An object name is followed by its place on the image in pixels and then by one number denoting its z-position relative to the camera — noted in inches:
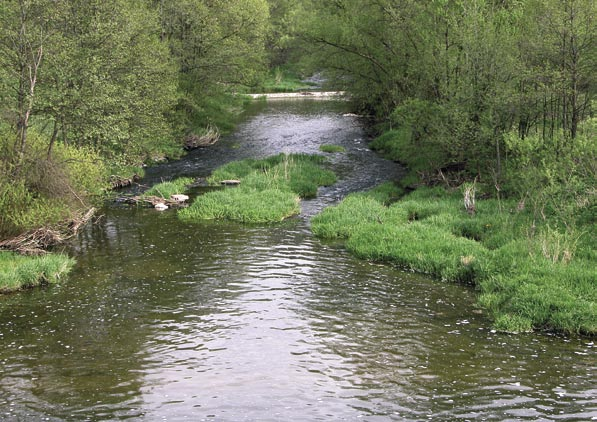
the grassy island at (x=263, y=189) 1168.8
